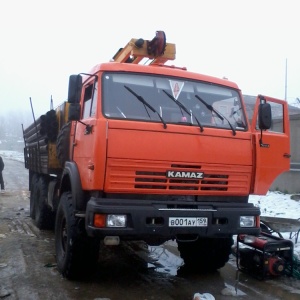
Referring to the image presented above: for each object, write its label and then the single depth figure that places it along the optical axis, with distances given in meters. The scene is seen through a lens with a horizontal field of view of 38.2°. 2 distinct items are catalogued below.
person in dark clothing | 17.74
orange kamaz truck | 4.68
